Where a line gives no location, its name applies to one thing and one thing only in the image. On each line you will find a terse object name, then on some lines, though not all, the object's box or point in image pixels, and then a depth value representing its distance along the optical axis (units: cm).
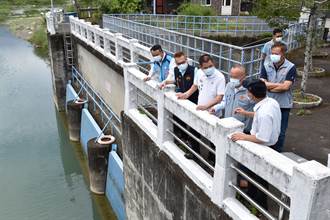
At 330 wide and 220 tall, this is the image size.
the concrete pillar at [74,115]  1380
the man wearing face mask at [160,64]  575
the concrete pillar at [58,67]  1733
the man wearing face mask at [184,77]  509
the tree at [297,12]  826
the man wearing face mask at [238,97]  426
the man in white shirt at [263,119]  346
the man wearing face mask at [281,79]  449
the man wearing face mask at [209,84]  451
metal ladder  1764
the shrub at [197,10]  2285
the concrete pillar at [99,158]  956
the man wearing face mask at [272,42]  669
